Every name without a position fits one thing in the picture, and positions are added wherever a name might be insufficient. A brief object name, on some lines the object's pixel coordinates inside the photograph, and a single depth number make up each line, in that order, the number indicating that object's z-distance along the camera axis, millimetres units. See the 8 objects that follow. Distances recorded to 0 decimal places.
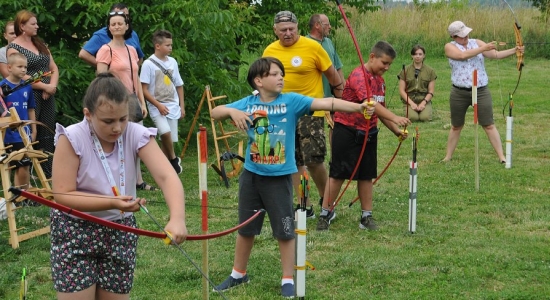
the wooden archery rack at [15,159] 6789
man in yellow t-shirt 7430
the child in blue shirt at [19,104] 7793
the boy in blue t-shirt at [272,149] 5578
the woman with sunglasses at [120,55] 8344
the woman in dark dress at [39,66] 8445
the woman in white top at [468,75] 10594
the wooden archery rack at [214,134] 10359
